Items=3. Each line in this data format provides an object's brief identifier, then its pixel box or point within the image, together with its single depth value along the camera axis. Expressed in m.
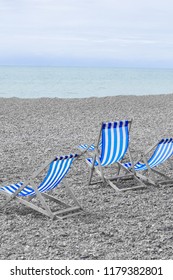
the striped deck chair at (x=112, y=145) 6.23
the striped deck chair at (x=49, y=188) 5.14
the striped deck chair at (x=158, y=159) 6.45
